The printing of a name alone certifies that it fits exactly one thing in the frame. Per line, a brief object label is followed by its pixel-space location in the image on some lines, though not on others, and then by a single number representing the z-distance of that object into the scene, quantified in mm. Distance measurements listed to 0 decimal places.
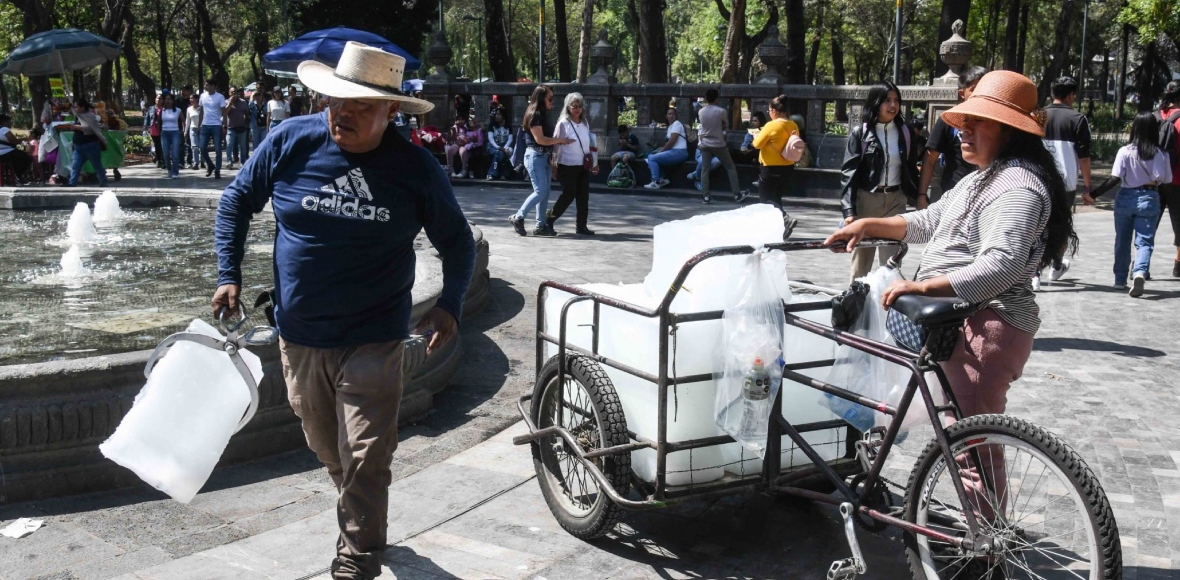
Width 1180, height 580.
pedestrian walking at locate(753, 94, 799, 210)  11805
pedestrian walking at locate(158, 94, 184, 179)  21016
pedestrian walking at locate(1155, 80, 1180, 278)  9798
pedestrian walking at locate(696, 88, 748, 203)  16156
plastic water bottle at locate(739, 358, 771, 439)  3906
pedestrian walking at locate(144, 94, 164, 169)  24344
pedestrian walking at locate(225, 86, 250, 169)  21906
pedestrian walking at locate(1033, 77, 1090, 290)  8922
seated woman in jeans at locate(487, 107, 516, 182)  19984
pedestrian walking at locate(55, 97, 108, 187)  18047
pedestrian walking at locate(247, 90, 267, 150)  24000
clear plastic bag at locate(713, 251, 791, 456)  3906
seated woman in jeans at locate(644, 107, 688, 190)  18625
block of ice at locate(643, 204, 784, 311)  3973
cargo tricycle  3434
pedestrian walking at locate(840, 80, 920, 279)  7402
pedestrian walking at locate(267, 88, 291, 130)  23156
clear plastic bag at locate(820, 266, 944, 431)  3816
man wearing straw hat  3693
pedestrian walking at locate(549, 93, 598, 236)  12891
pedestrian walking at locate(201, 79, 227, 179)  20906
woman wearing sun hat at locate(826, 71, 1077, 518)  3576
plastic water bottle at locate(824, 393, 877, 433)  3982
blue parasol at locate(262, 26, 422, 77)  19656
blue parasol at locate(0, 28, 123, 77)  21750
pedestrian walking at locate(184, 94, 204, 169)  22880
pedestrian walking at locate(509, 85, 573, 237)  12906
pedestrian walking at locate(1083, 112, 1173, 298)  9727
